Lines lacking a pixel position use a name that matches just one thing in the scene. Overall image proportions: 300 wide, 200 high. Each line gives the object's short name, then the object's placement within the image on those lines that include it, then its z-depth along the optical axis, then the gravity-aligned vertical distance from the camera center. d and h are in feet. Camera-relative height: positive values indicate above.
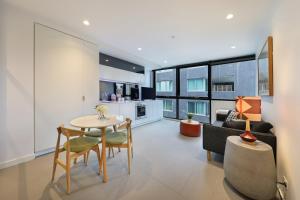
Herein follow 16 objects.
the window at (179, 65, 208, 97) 17.62 +2.54
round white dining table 6.04 -1.17
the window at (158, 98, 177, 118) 20.55 -1.34
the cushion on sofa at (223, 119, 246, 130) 7.02 -1.36
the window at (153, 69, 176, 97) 20.39 +2.79
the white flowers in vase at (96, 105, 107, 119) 7.49 -0.61
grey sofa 6.78 -2.06
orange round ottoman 12.39 -2.78
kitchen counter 12.98 -1.16
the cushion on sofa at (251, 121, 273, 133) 6.28 -1.33
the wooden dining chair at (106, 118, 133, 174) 6.68 -2.06
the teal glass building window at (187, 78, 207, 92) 17.83 +2.05
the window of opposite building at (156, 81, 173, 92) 20.79 +2.16
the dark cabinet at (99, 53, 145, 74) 13.68 +4.21
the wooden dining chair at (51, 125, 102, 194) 5.34 -2.05
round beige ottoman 4.68 -2.60
